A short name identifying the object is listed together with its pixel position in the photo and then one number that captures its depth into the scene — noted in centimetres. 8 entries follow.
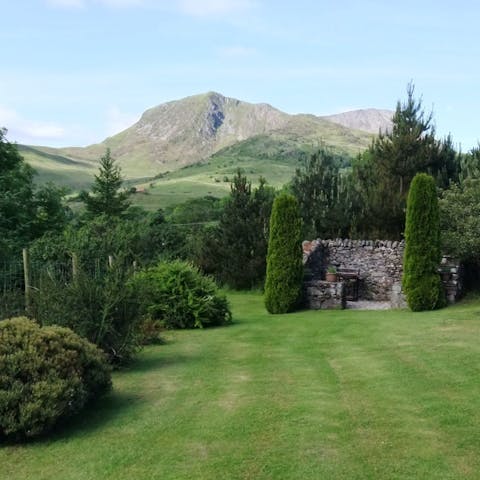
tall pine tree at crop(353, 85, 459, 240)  2319
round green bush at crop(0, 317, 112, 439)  641
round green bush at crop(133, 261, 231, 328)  1488
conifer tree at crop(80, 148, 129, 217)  4306
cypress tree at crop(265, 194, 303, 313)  1770
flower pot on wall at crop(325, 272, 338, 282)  2020
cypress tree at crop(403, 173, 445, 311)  1653
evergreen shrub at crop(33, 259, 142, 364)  991
